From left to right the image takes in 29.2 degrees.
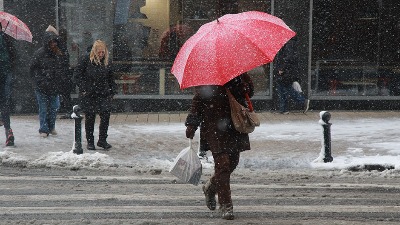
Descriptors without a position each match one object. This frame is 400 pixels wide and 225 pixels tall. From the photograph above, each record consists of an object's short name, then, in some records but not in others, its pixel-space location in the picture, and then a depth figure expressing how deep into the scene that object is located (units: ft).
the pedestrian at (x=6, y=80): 41.58
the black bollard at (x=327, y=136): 36.60
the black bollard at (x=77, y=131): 38.32
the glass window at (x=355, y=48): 57.47
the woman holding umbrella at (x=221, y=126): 24.13
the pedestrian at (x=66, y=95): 52.34
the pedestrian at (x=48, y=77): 44.52
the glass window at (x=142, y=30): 56.29
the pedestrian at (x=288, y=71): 54.75
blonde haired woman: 40.29
